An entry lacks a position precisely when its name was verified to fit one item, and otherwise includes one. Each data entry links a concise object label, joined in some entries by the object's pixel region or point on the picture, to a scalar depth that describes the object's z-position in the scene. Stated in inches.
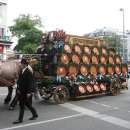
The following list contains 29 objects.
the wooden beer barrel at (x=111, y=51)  576.2
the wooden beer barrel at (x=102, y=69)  542.6
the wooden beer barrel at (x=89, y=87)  512.0
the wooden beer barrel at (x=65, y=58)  473.4
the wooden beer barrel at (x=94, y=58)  530.9
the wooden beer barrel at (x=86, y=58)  514.0
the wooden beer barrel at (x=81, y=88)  495.0
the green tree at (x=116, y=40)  2289.6
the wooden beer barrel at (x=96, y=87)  526.6
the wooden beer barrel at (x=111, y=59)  566.6
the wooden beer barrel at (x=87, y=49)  525.3
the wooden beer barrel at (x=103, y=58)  548.2
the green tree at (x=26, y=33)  1733.5
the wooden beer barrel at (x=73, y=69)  484.0
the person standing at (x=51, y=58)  468.8
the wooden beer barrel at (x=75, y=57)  492.4
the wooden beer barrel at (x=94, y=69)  525.0
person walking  333.1
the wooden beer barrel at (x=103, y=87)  542.1
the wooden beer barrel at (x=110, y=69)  560.5
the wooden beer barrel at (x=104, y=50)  559.1
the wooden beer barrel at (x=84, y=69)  506.0
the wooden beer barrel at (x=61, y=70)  467.4
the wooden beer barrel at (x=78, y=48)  506.6
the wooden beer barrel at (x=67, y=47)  483.2
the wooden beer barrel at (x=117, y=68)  577.6
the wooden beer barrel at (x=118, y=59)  583.5
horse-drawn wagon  469.7
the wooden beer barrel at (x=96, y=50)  541.5
